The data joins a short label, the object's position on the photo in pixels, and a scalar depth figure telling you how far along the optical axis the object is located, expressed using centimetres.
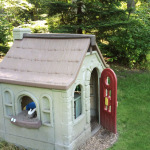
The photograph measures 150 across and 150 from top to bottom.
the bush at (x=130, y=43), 1227
